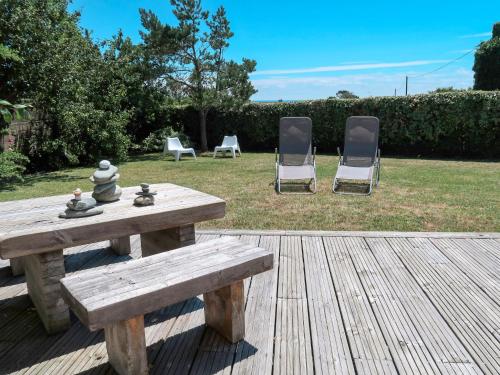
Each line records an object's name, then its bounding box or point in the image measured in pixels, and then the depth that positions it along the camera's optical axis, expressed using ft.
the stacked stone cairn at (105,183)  8.68
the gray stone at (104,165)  8.66
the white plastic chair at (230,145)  39.52
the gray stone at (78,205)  7.93
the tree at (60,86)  25.41
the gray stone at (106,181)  8.64
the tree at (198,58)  40.37
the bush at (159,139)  43.93
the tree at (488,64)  73.36
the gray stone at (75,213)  7.88
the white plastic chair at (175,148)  37.88
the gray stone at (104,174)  8.64
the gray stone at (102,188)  8.86
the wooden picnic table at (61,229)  7.04
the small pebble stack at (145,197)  8.77
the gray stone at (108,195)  8.90
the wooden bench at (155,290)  5.47
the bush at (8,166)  22.30
